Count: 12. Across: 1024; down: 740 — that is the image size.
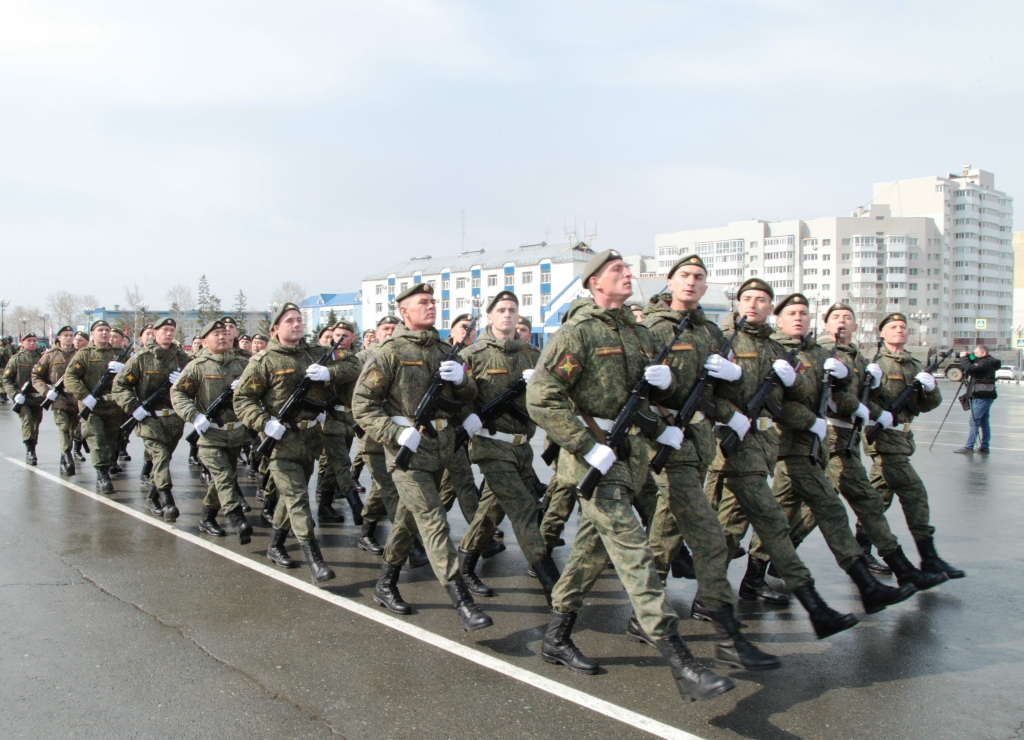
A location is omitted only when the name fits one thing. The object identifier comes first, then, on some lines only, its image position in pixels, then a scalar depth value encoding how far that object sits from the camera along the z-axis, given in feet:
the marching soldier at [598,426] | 12.57
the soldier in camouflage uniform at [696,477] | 13.73
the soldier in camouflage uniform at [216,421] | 22.59
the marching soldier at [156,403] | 26.23
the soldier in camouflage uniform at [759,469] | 14.66
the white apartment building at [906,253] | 327.06
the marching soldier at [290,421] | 19.31
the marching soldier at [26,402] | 36.06
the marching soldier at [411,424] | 15.70
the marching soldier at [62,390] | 34.35
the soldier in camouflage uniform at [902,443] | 18.75
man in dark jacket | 41.19
